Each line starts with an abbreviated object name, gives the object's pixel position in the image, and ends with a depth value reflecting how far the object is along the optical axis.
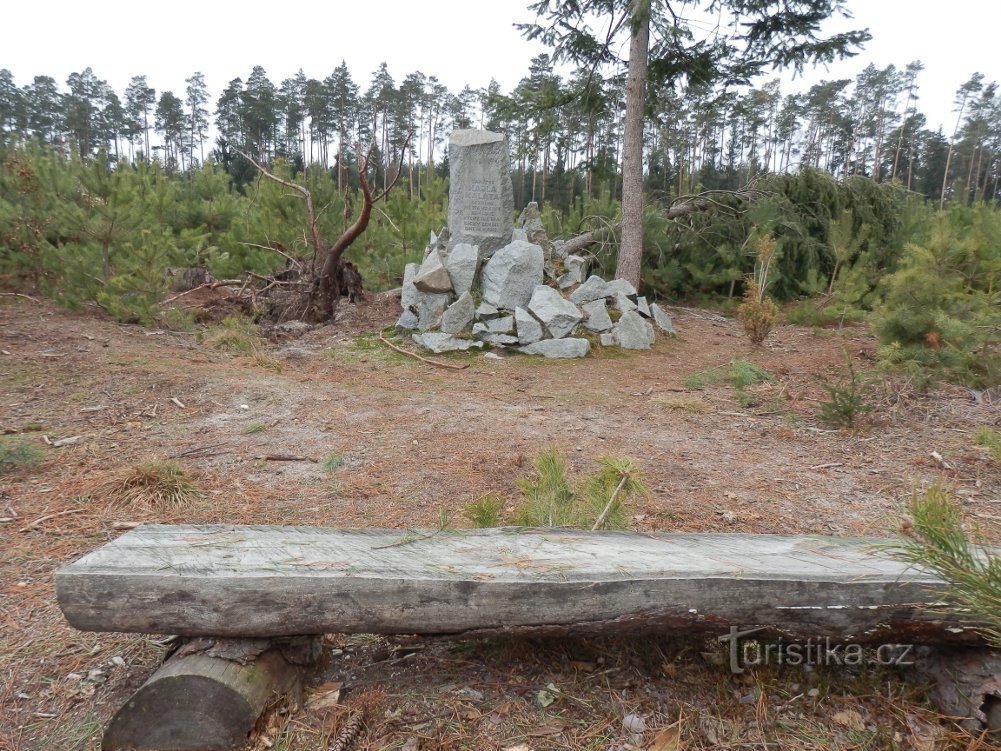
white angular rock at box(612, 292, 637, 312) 8.55
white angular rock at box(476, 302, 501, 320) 8.09
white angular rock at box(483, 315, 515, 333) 7.87
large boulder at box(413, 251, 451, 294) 8.10
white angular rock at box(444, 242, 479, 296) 8.33
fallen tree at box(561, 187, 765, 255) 11.95
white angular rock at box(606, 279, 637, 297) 8.92
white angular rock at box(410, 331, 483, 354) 7.62
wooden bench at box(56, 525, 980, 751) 1.43
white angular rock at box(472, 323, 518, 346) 7.79
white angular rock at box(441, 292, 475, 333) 7.93
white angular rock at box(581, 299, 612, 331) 8.16
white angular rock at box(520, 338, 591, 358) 7.56
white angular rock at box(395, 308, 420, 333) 8.34
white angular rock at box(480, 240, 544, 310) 8.16
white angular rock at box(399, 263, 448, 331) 8.22
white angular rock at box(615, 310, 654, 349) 8.06
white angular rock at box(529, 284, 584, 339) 7.82
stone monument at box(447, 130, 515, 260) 8.78
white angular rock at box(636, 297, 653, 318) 8.96
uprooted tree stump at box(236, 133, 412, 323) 9.16
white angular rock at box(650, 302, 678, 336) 8.99
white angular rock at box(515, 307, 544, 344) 7.77
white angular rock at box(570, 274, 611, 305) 8.52
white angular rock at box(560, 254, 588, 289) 8.98
